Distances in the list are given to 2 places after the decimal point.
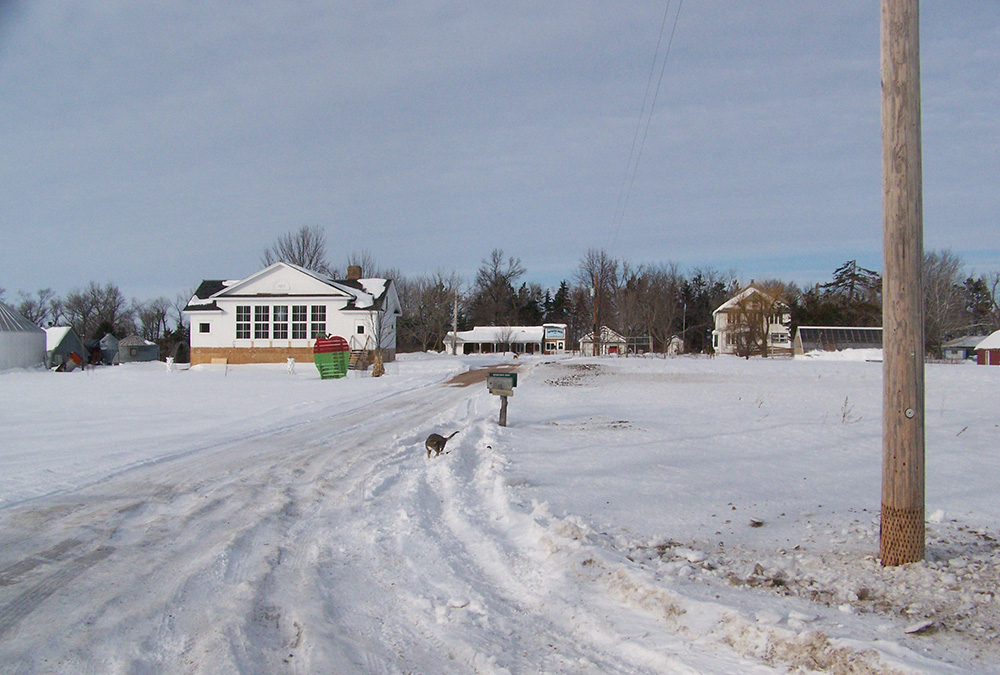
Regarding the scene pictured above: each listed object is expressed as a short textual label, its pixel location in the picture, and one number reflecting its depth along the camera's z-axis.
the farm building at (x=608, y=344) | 79.44
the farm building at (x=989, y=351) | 50.83
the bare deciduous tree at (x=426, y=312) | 81.12
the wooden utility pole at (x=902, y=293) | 4.53
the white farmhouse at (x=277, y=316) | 41.41
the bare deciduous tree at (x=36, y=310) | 94.62
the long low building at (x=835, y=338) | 62.38
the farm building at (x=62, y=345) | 44.28
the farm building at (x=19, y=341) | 36.78
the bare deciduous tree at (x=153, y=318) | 101.31
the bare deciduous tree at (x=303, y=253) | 65.06
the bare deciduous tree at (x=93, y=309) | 90.88
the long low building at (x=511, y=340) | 82.38
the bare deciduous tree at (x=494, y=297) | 91.50
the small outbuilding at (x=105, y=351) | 48.47
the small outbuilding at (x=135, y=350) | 60.84
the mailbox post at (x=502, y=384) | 12.20
